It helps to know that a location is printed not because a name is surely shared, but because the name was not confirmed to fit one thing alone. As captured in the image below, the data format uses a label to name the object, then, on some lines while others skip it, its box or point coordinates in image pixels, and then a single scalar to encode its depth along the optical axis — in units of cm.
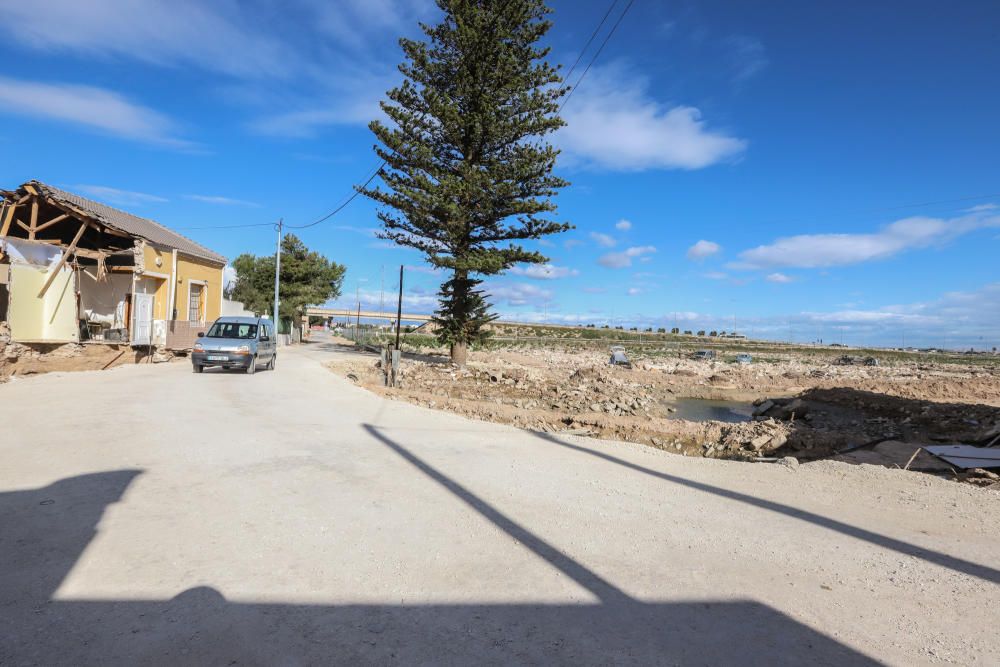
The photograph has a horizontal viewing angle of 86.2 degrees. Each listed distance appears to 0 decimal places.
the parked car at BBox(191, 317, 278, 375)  1744
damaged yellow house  1697
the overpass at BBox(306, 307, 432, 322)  12852
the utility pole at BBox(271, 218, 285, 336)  3630
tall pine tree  2278
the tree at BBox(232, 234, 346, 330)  4391
